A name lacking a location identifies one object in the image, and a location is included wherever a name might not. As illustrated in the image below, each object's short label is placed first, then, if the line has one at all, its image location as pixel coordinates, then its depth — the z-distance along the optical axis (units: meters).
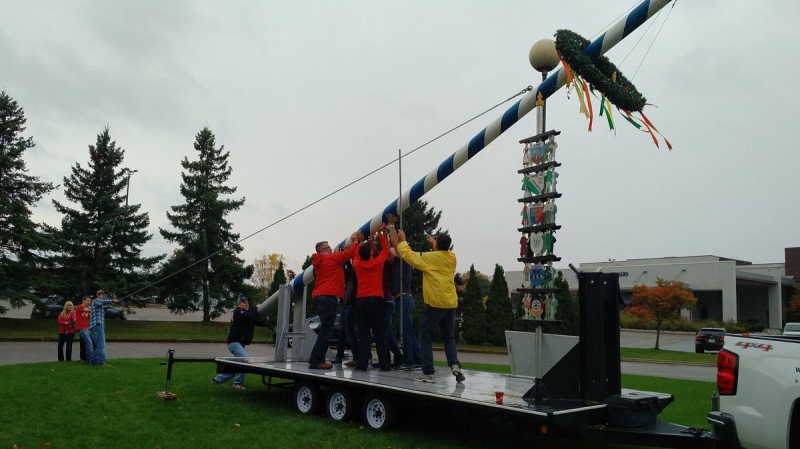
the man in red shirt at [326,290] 9.68
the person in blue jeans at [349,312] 10.32
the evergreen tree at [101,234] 29.47
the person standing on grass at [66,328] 15.80
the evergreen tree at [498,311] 30.53
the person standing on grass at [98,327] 14.80
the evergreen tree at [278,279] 31.73
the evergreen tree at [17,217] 26.81
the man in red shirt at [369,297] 9.28
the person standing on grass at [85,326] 14.98
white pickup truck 4.64
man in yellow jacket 8.27
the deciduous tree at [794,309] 42.84
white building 48.00
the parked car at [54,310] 27.64
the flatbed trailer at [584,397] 6.15
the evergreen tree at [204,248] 32.53
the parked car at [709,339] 29.83
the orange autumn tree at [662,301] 31.42
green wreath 7.39
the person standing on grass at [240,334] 11.47
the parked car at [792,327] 22.32
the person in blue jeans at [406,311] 10.06
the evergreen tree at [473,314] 30.67
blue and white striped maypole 7.38
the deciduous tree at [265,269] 55.28
